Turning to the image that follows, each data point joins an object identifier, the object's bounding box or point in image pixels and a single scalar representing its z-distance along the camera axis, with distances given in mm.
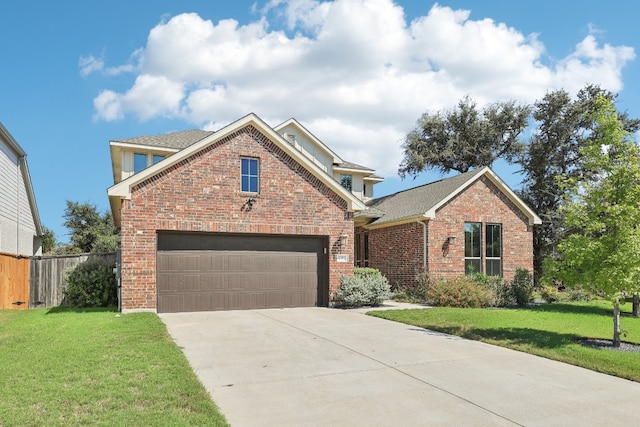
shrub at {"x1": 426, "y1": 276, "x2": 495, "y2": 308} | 16250
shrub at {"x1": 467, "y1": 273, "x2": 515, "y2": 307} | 17766
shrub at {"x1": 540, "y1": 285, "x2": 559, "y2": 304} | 19656
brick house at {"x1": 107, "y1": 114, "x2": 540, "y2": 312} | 13750
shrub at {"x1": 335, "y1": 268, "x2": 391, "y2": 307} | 15664
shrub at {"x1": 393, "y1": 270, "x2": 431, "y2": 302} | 18109
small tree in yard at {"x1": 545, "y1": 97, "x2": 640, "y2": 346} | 9023
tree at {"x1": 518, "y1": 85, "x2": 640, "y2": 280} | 30891
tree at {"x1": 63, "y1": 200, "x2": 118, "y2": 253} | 39500
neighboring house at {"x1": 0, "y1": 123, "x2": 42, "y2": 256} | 19859
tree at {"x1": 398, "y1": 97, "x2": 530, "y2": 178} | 34938
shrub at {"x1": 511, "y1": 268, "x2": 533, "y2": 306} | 18375
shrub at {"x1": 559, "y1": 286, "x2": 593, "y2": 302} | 20109
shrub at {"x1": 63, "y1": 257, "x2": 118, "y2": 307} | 15734
